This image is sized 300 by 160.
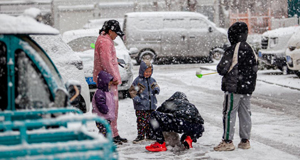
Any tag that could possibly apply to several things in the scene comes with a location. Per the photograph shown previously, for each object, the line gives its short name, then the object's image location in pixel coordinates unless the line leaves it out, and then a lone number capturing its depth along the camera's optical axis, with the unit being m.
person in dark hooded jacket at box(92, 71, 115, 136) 13.37
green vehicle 7.08
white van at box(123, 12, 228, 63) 40.00
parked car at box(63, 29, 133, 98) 20.67
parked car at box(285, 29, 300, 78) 24.26
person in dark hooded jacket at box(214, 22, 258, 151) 12.67
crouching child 12.66
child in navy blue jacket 13.87
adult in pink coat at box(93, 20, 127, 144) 13.62
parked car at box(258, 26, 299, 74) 28.72
